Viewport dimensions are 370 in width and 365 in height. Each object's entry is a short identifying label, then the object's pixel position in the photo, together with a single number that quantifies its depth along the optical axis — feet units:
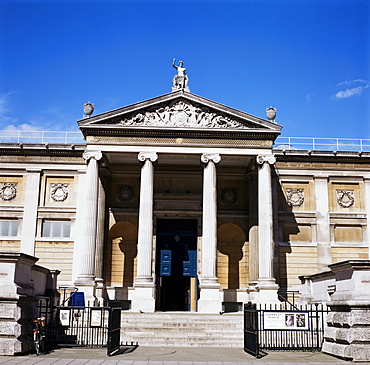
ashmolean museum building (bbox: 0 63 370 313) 103.86
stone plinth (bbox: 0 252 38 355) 53.06
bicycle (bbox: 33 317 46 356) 55.57
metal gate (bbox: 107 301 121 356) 55.98
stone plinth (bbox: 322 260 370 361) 52.34
